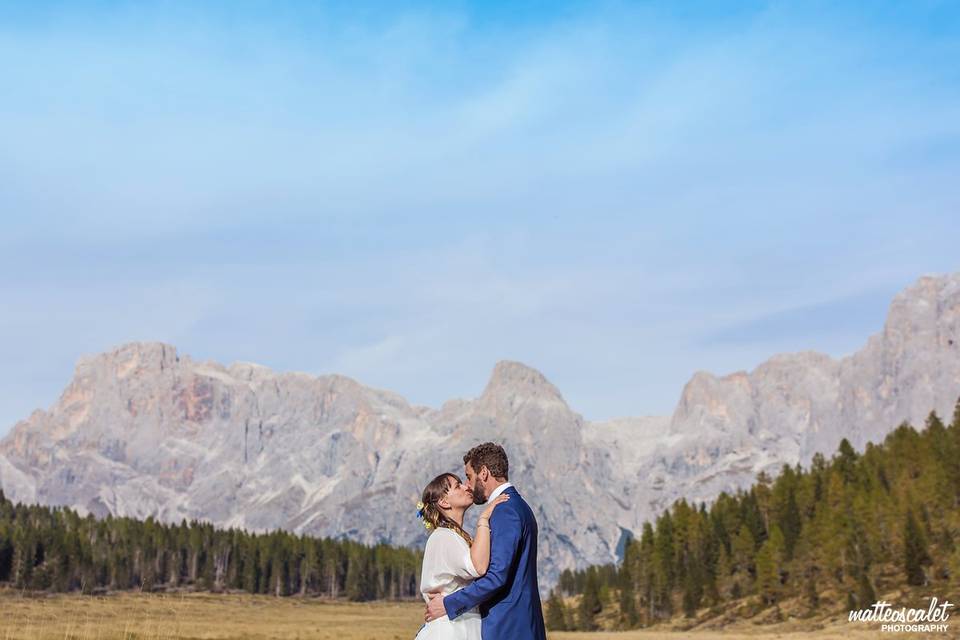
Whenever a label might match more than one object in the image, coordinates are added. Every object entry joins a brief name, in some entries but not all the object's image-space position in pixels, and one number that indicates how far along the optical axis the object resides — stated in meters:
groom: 10.55
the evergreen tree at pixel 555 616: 120.50
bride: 10.66
